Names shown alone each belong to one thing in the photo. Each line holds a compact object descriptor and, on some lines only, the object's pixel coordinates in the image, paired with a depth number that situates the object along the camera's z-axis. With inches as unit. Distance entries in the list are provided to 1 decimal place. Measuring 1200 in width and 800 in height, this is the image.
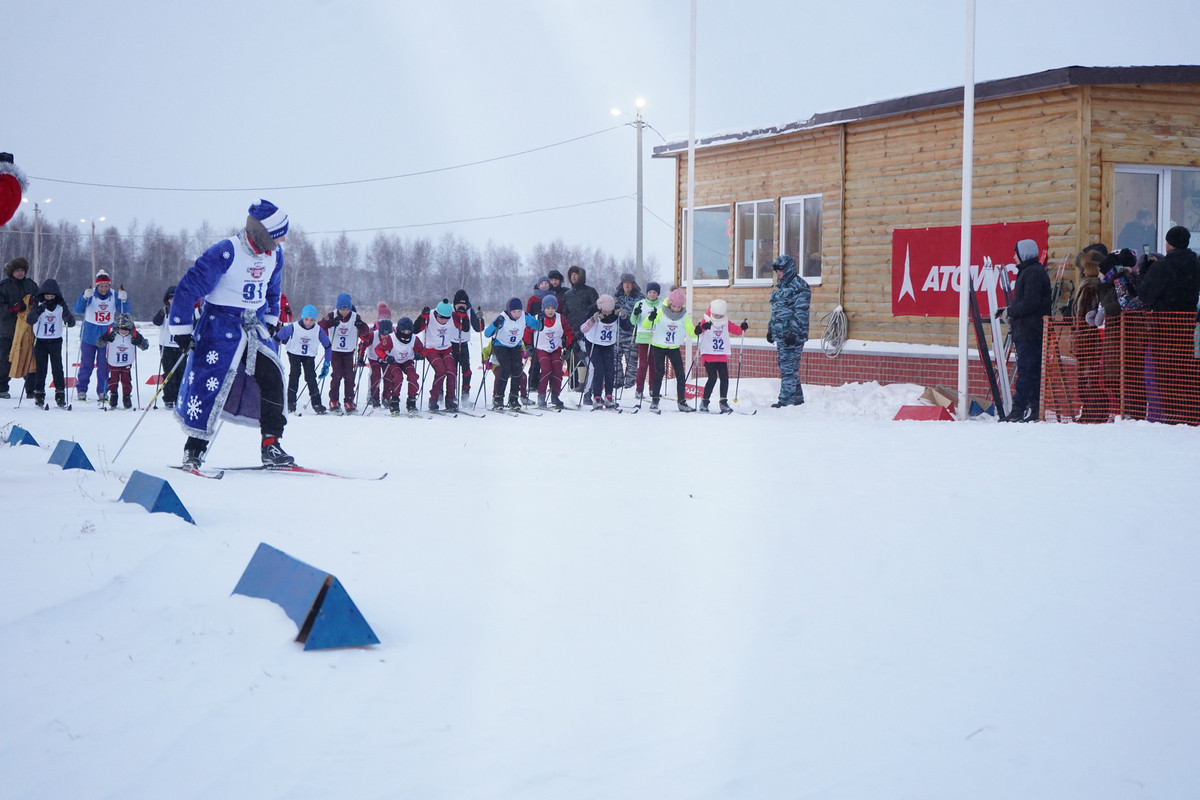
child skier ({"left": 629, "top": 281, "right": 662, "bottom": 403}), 552.1
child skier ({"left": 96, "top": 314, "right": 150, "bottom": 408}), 542.9
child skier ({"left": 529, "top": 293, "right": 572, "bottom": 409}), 548.7
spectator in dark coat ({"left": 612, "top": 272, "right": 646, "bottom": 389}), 591.2
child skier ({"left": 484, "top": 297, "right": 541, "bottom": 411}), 530.6
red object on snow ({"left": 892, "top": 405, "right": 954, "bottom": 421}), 477.7
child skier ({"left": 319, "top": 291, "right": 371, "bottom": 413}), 541.6
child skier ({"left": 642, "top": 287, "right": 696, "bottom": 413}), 543.2
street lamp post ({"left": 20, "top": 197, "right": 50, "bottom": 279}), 1738.4
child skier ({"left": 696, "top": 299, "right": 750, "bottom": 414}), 540.4
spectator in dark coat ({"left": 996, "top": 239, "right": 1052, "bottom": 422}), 433.4
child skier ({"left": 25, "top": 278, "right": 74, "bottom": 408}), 536.4
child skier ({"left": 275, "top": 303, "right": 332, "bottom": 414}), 535.8
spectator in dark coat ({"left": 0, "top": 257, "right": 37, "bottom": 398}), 549.0
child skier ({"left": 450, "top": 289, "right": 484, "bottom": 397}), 539.5
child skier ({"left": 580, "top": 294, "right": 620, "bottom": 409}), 547.5
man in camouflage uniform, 559.2
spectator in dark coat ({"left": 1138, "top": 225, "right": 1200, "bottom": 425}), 380.8
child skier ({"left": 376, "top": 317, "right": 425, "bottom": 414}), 539.5
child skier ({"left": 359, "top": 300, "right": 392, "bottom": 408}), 543.8
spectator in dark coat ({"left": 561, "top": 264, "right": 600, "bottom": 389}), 597.0
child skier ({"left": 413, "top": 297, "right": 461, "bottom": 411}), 532.1
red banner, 535.8
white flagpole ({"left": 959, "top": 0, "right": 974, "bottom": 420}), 472.4
